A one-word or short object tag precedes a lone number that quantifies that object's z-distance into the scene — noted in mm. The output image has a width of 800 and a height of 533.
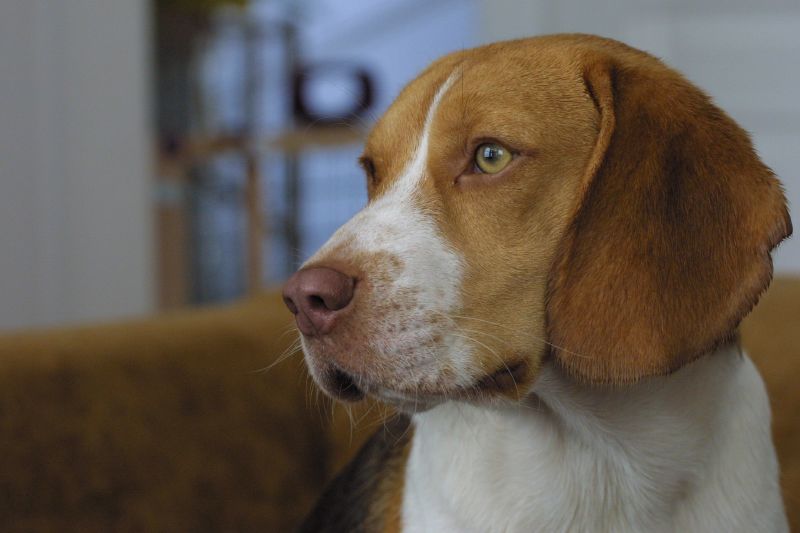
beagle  1049
